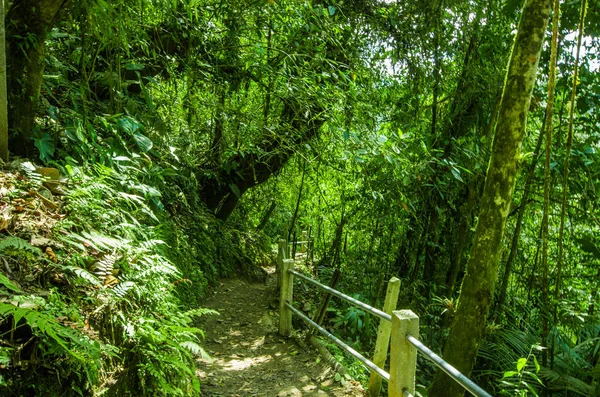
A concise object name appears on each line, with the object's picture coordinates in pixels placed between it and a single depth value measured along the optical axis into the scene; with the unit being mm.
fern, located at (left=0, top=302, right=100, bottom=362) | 2066
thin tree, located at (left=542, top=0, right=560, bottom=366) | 3988
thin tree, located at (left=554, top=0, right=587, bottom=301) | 4230
